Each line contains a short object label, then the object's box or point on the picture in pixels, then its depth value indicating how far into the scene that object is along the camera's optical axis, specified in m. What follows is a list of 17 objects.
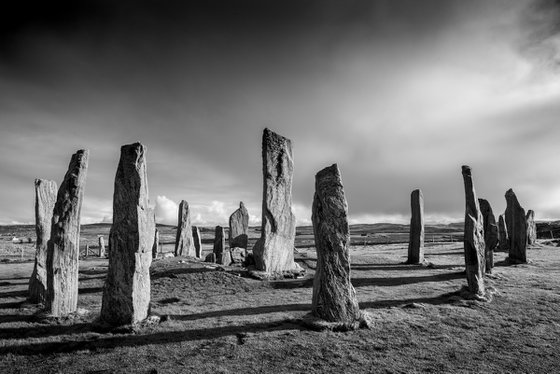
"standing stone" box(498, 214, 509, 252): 30.44
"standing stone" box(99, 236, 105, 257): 39.36
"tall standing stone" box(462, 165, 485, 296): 13.32
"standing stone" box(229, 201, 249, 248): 24.41
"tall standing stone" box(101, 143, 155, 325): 9.68
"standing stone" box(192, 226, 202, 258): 30.78
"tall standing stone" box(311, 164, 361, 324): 10.00
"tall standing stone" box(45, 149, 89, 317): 10.73
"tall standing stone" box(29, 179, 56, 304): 12.64
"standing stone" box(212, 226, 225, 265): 22.52
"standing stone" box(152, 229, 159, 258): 29.95
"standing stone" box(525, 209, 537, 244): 34.99
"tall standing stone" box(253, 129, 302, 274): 16.81
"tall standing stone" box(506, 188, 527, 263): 22.33
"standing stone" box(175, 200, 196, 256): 27.20
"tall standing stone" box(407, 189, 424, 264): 22.77
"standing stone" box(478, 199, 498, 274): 17.77
